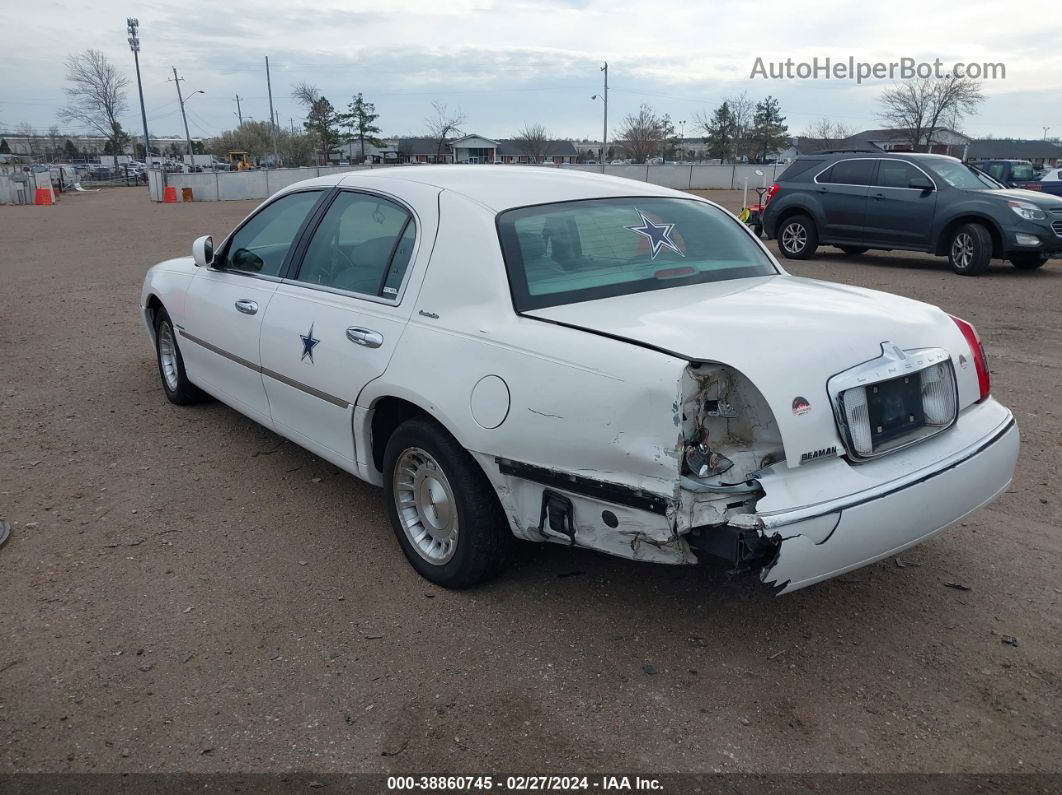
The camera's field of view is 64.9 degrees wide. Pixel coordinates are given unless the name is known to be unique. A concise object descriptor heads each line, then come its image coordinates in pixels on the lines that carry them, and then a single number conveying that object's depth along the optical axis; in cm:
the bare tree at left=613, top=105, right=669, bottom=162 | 7269
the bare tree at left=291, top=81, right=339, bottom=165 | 6719
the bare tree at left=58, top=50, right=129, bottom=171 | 6731
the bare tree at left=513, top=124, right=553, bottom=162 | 6644
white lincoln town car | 264
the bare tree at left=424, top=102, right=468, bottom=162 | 5688
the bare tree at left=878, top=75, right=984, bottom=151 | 5253
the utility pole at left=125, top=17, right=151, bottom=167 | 4973
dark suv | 1145
